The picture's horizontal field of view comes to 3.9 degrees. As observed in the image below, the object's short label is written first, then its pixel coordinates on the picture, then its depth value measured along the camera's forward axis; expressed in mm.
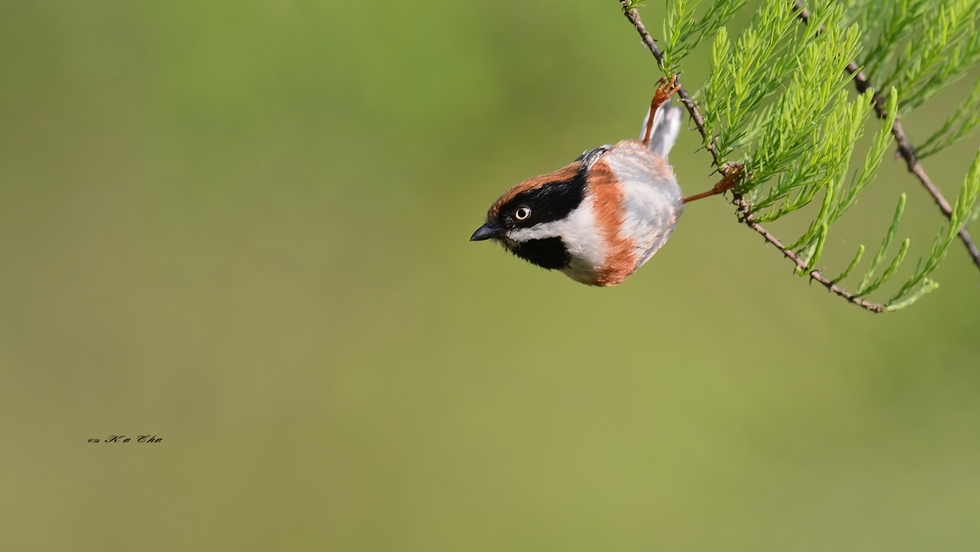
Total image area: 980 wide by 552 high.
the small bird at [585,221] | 3486
